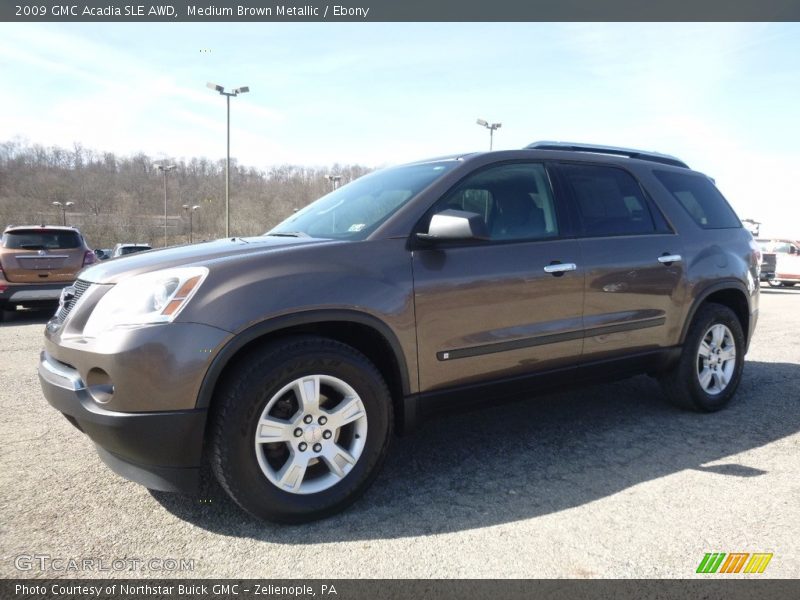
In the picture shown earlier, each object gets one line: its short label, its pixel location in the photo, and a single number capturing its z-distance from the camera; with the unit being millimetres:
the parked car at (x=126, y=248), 20781
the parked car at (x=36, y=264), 9039
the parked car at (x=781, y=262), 20828
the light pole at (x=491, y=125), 27719
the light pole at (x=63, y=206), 69281
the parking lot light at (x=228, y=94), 29219
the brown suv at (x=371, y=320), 2441
